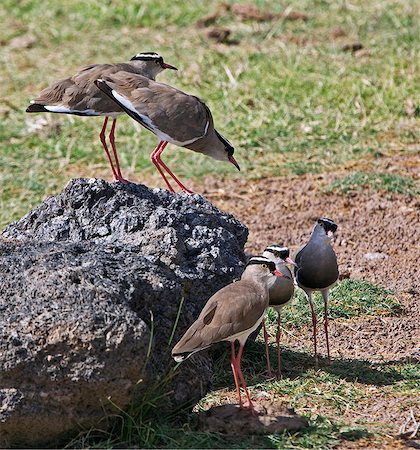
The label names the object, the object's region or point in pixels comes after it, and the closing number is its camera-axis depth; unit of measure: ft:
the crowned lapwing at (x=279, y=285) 37.35
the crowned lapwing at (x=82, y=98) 42.91
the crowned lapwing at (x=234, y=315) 31.40
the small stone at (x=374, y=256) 50.62
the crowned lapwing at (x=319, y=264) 39.27
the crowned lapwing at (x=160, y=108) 41.42
